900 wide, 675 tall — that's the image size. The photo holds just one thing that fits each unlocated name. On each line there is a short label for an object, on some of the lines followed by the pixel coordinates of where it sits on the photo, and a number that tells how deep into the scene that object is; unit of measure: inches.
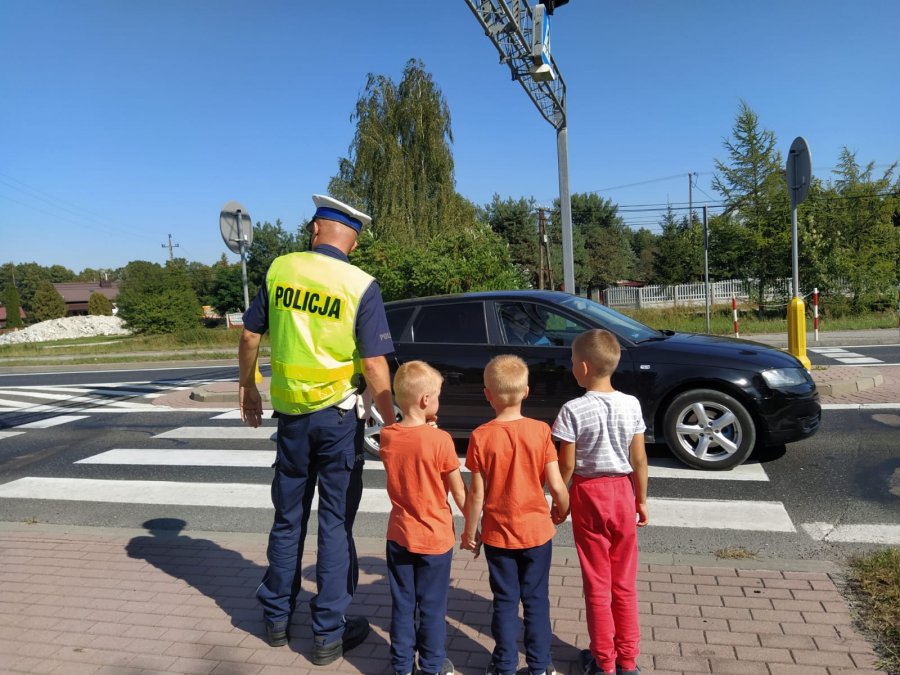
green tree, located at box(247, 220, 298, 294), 2804.4
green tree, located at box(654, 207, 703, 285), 1962.4
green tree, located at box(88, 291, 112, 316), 3437.5
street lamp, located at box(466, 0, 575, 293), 398.9
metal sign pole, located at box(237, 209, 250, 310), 461.4
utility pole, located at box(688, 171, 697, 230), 2623.5
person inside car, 243.8
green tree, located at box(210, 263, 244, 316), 2819.9
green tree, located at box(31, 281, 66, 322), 3491.6
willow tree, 1131.9
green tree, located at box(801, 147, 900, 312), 896.9
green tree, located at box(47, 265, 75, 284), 5528.1
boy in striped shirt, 104.6
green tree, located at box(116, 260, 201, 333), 1766.7
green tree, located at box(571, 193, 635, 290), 2313.0
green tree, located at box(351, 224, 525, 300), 772.6
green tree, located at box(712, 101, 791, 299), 989.2
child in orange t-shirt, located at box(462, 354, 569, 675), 102.7
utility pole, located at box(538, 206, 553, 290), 1800.3
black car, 217.8
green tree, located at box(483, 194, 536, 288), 2094.1
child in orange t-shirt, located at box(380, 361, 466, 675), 105.3
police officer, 118.8
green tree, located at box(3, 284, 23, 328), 3216.0
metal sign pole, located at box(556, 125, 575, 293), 493.0
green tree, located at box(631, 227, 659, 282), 2534.4
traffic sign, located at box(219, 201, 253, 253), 458.9
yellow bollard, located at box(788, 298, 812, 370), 377.4
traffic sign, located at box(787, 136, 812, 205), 368.8
